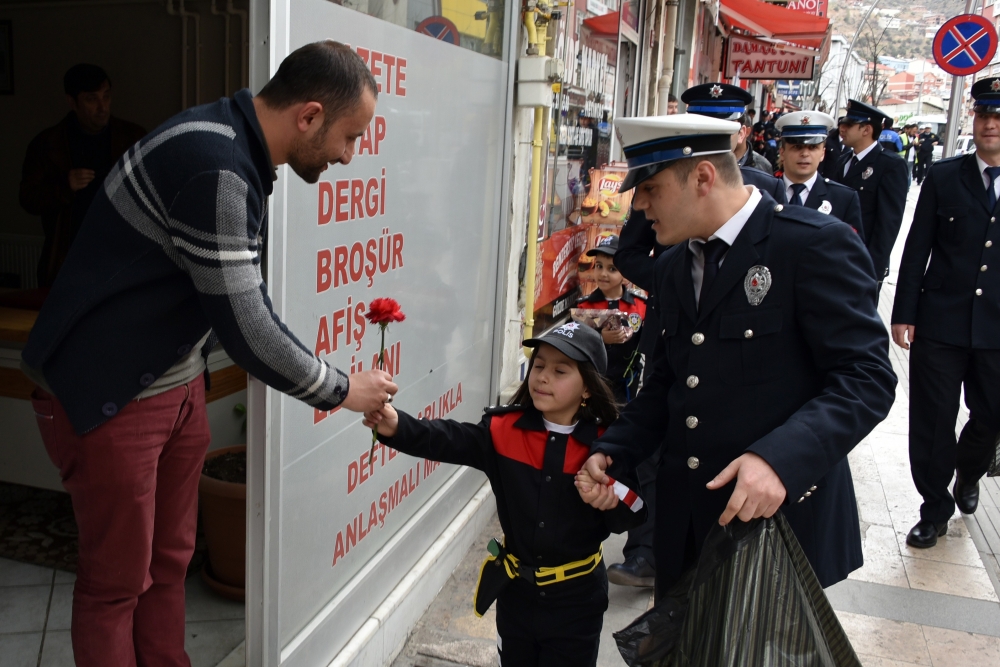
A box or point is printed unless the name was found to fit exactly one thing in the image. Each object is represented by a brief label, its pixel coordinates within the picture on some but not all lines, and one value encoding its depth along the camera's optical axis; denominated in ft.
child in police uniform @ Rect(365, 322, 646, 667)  8.81
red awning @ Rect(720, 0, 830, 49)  43.65
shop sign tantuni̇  53.01
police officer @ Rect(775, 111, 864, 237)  16.70
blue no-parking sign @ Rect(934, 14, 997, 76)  33.06
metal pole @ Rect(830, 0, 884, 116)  125.72
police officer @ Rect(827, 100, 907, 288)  21.49
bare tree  149.38
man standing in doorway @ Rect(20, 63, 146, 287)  15.03
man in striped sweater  6.33
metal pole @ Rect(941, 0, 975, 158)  41.14
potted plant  11.55
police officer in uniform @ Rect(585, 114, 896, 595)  6.38
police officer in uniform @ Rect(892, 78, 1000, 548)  14.85
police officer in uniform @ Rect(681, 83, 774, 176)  15.05
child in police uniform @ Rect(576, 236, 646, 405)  15.10
